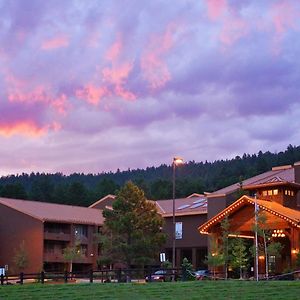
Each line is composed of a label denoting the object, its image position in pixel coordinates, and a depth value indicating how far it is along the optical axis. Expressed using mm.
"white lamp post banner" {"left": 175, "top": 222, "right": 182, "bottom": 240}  77000
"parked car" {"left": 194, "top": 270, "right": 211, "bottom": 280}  48106
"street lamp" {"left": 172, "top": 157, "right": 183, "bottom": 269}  46844
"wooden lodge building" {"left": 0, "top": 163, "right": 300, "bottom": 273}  57000
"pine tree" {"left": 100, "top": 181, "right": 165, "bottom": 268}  56312
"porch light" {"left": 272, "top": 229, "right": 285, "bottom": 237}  54969
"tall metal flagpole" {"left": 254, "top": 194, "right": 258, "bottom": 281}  45719
